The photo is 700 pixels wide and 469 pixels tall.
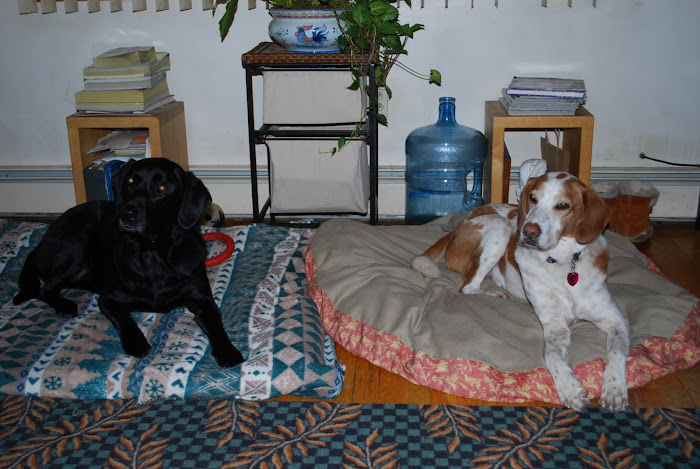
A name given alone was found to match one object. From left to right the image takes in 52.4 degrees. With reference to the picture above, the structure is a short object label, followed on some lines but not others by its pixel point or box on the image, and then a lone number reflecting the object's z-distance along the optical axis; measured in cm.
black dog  258
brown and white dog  229
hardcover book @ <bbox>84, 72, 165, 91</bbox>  355
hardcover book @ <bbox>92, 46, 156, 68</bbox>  355
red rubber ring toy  324
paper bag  351
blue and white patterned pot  338
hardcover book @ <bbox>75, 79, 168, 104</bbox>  355
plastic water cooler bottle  385
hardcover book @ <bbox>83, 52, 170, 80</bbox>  354
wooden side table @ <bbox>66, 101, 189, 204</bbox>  356
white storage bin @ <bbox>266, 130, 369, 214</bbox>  362
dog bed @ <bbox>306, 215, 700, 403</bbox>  237
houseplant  326
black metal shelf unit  341
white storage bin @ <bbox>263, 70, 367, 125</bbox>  347
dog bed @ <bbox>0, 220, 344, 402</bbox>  234
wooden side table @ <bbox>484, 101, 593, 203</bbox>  342
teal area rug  204
